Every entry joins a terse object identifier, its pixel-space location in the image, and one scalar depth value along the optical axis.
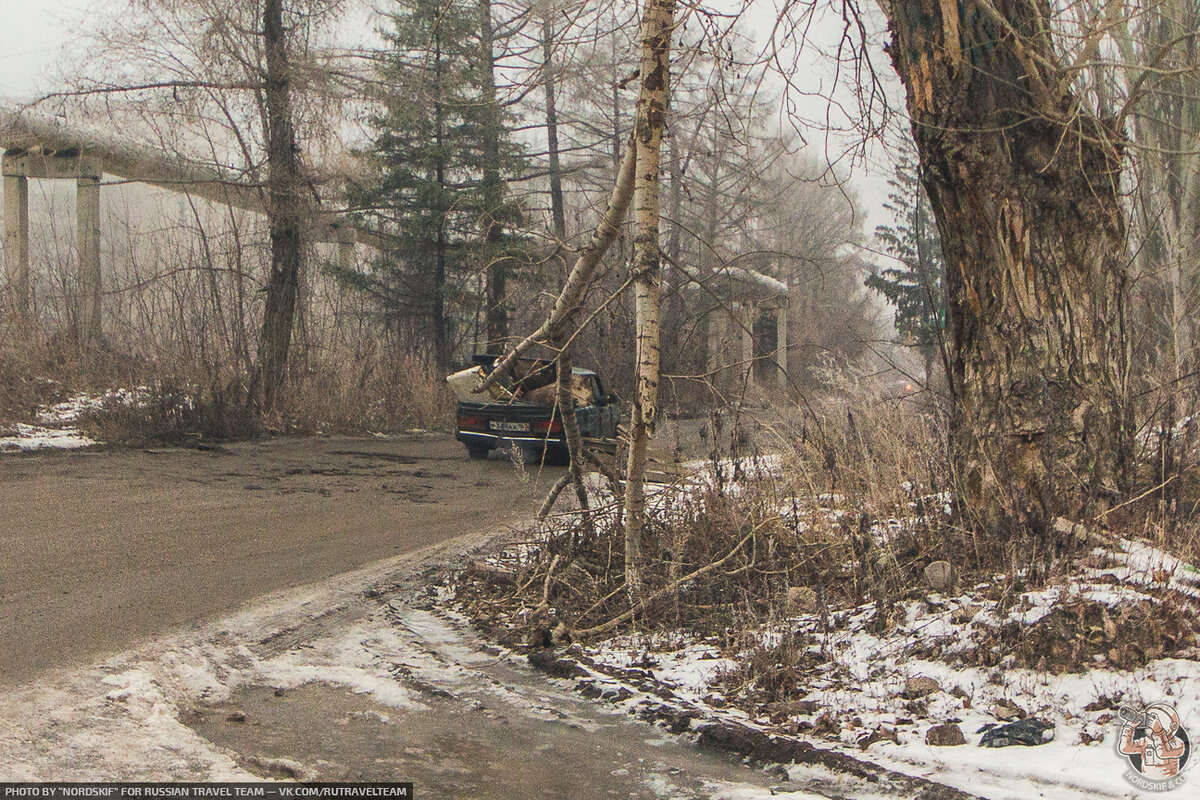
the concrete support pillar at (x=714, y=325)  29.79
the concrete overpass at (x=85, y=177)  17.11
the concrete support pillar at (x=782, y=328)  36.59
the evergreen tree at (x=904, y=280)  40.25
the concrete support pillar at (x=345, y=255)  23.93
